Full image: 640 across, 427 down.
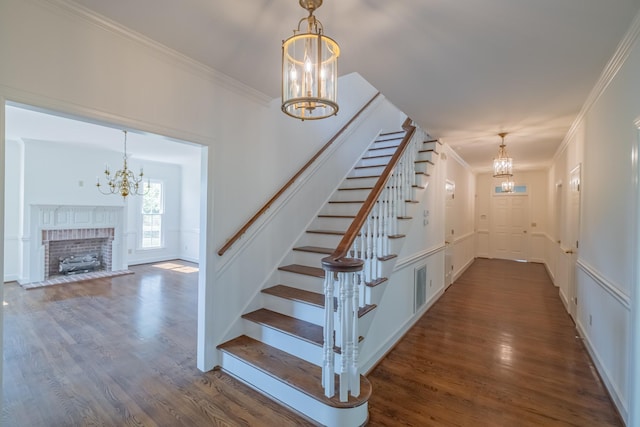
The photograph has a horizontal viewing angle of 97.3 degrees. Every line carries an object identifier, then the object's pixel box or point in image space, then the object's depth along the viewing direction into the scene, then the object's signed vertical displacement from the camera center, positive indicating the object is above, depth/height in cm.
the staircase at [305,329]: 197 -104
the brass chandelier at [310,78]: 130 +65
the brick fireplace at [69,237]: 547 -64
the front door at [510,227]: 831 -38
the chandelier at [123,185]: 536 +50
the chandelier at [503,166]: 423 +73
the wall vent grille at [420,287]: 360 -99
